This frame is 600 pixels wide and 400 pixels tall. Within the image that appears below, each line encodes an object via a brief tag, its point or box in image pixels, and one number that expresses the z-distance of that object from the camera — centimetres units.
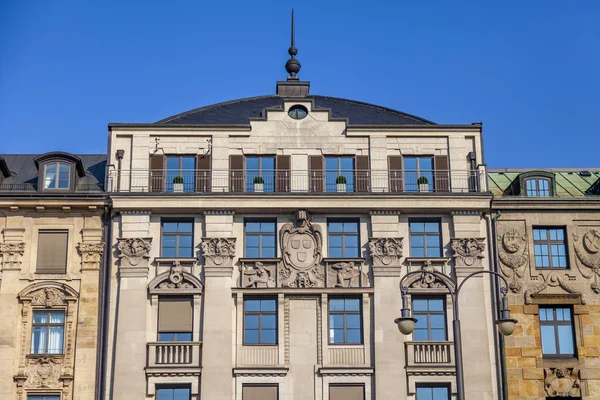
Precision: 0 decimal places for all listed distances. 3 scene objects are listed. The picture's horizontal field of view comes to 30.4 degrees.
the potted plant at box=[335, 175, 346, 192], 4553
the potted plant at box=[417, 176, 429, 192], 4559
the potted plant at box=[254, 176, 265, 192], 4541
